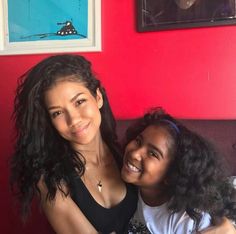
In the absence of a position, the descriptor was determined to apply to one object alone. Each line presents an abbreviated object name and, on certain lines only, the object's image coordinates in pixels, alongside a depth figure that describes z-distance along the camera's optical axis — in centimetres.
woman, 109
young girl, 109
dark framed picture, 148
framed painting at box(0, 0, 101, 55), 166
